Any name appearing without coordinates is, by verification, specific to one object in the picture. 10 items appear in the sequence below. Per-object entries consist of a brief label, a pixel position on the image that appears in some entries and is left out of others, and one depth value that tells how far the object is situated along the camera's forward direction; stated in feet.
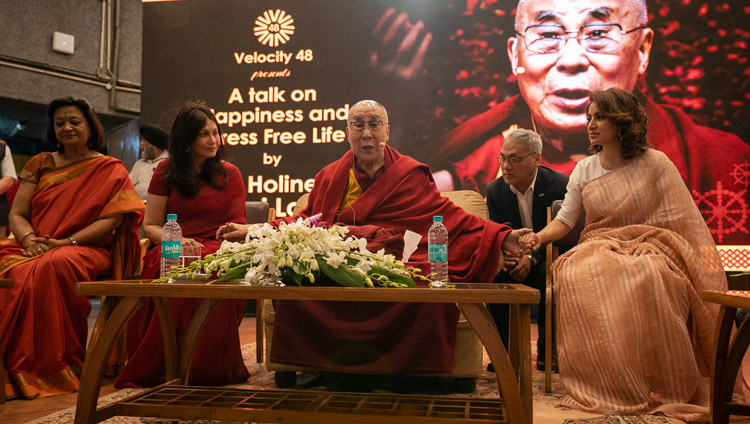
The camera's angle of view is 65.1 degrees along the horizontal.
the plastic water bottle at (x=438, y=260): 7.25
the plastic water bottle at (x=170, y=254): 7.76
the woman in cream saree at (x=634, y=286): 8.24
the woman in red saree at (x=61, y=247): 9.37
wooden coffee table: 5.71
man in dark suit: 11.98
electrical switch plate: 25.43
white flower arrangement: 6.18
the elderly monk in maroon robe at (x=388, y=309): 8.91
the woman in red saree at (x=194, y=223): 9.49
